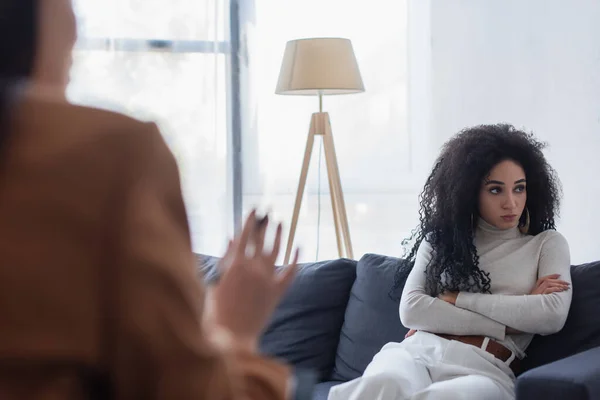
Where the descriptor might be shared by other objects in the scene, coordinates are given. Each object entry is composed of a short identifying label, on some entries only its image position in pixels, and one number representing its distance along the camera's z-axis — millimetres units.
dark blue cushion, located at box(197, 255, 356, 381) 2979
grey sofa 2463
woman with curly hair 2352
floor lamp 3473
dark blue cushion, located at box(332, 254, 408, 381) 2814
